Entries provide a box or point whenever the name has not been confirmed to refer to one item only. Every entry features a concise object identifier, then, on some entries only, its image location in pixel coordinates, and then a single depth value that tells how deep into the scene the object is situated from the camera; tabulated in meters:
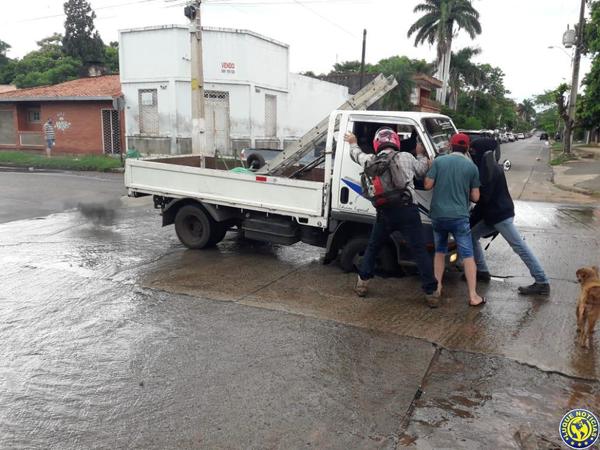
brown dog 4.52
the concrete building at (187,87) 22.97
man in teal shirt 5.51
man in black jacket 5.91
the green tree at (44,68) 46.62
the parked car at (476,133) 9.51
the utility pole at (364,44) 32.15
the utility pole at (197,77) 14.26
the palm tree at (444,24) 44.69
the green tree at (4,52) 61.75
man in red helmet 5.44
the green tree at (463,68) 50.00
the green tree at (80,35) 52.72
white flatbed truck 6.30
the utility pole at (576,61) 26.58
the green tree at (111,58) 50.88
